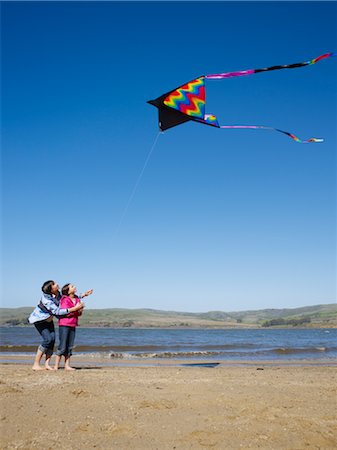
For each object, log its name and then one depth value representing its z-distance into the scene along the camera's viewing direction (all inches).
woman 328.8
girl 335.9
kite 284.4
